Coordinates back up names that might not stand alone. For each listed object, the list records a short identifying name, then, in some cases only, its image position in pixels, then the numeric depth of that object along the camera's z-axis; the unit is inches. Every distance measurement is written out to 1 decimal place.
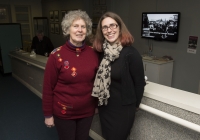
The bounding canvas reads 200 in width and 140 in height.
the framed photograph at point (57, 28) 303.7
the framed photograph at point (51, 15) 314.6
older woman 56.9
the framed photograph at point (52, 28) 319.1
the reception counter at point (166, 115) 50.0
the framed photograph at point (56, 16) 300.4
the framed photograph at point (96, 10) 224.7
